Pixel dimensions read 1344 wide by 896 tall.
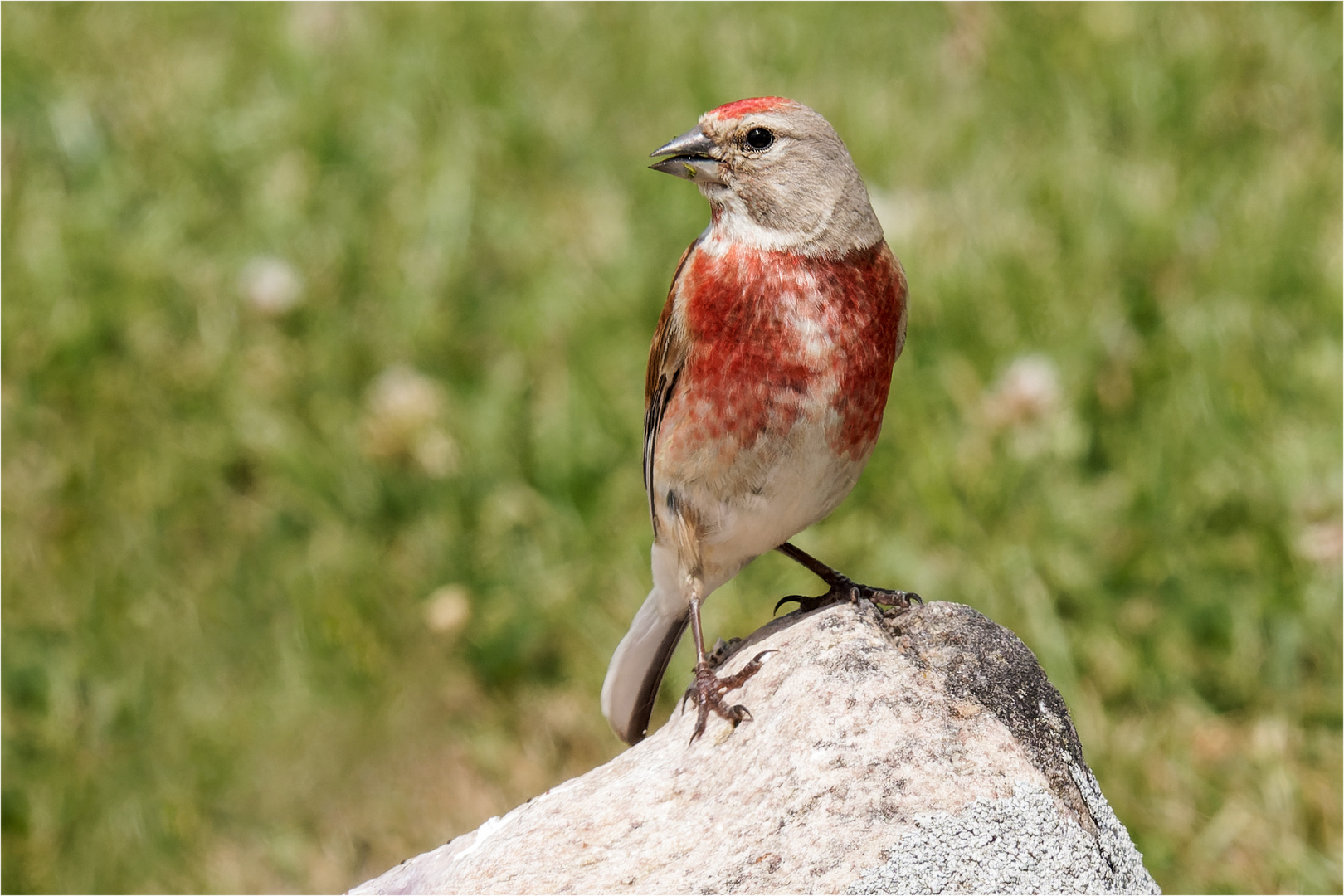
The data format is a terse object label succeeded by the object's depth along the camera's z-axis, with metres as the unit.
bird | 5.62
